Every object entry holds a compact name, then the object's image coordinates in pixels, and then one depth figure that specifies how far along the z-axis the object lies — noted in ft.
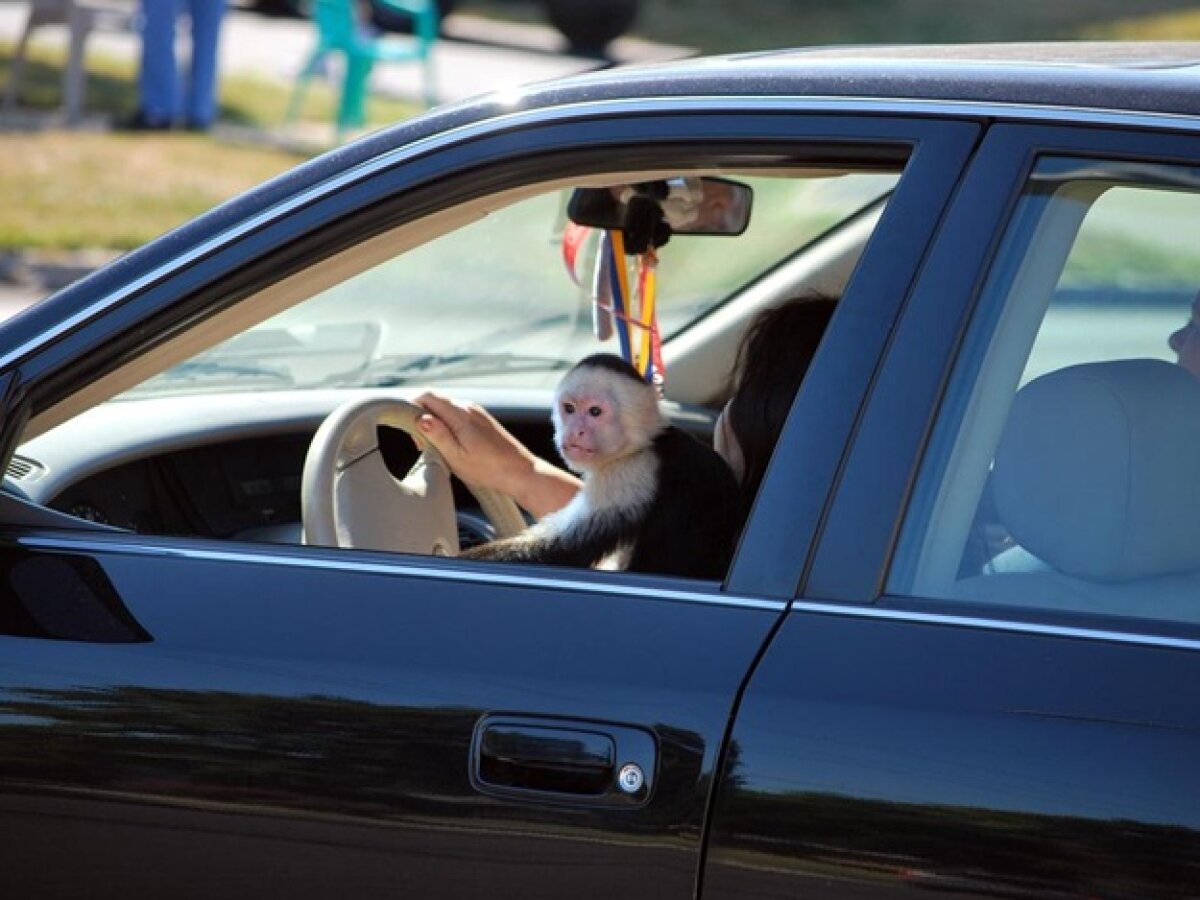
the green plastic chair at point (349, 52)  87.56
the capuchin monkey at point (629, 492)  18.76
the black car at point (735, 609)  12.91
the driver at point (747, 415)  20.01
